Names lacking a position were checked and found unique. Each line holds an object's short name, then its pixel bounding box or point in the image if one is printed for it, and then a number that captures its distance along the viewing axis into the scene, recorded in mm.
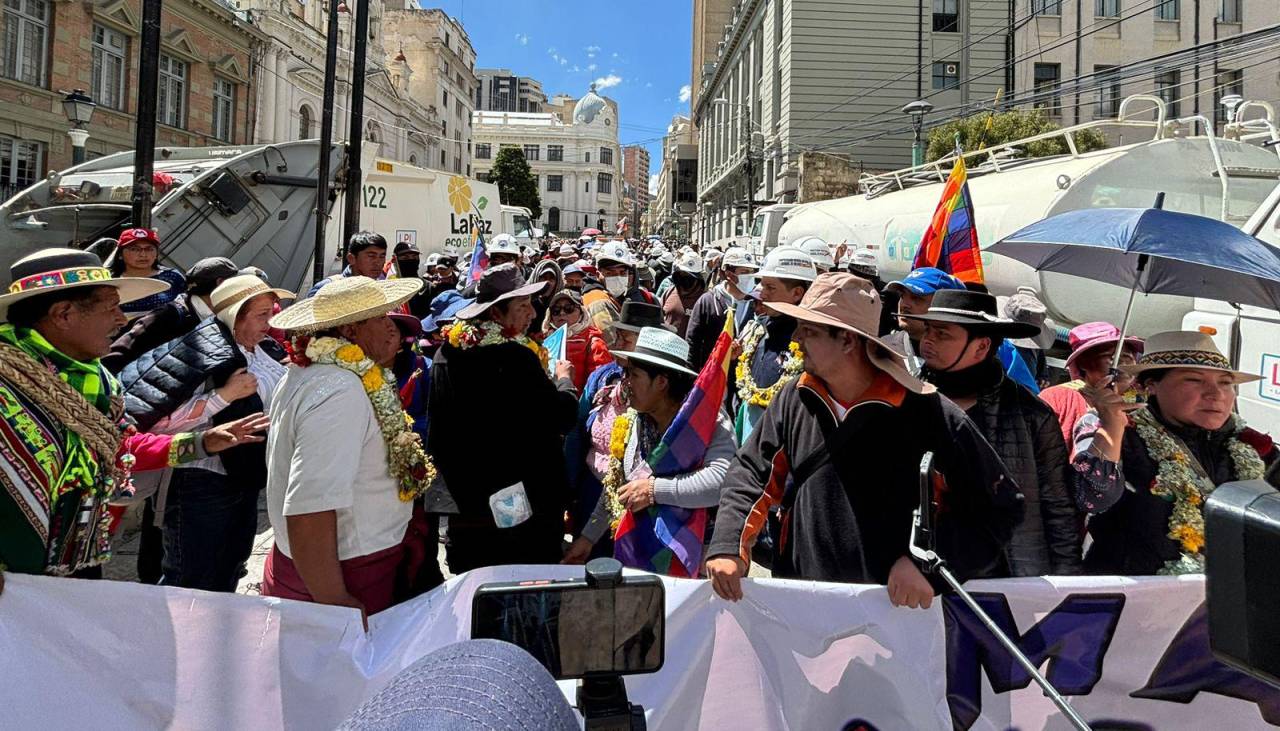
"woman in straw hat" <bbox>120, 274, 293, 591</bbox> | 3256
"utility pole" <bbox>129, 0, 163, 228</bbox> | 6504
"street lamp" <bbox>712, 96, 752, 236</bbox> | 31375
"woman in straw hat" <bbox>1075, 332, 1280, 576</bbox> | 2584
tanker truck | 6977
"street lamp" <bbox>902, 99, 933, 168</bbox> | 17891
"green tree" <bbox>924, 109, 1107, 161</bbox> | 23414
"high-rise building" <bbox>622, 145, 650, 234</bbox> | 162412
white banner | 2227
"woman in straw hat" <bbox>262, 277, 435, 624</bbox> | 2383
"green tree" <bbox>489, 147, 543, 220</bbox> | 63875
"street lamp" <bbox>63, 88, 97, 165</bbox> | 12219
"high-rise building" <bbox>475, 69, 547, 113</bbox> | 165000
